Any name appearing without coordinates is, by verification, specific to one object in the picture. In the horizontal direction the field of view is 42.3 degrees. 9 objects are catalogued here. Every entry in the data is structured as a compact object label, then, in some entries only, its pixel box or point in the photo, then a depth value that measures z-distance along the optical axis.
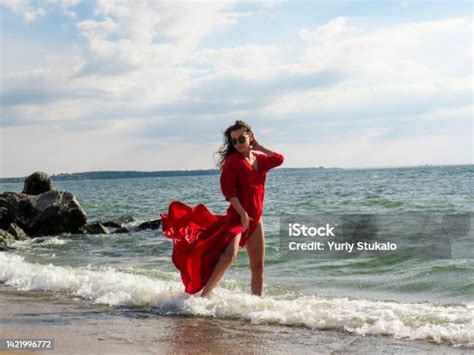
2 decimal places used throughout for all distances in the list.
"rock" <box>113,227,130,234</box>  21.19
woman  6.96
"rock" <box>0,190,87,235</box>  20.31
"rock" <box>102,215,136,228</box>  22.68
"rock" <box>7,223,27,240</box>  18.73
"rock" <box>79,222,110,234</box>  20.58
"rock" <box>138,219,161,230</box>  21.81
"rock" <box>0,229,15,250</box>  16.01
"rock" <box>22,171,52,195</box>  22.67
